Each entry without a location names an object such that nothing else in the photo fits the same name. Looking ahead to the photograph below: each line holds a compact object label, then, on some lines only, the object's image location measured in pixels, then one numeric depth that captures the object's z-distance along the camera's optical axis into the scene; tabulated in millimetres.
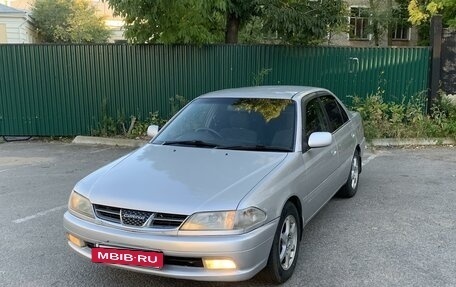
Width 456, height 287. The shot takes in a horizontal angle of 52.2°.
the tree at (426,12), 18725
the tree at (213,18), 9859
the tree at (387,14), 25562
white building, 27109
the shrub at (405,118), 10000
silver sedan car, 3156
